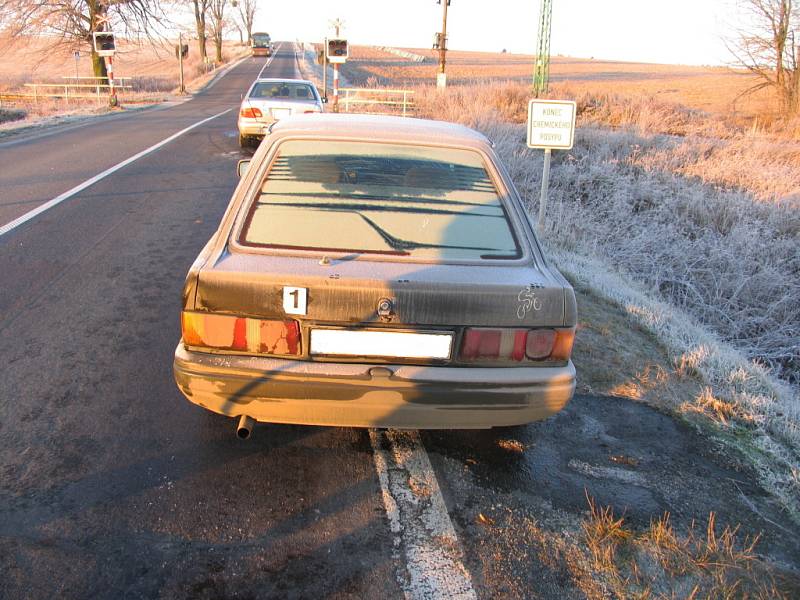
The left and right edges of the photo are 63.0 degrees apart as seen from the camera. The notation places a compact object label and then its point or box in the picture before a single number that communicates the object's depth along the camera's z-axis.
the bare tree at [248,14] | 92.89
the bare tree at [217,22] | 64.00
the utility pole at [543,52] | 23.69
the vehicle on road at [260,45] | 69.75
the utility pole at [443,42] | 32.63
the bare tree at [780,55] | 22.83
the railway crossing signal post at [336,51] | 20.31
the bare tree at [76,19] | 29.44
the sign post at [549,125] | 6.91
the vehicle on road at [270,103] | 13.36
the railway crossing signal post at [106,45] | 23.51
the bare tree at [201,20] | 56.69
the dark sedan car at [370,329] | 2.73
